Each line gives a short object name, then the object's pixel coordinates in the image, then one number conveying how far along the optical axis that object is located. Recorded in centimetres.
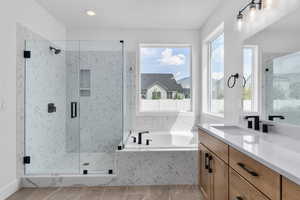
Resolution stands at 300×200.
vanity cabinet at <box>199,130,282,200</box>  77
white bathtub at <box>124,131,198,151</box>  271
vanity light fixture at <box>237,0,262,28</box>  147
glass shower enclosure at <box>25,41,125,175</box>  245
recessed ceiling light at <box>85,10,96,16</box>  240
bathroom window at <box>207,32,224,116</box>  238
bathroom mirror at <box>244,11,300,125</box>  117
